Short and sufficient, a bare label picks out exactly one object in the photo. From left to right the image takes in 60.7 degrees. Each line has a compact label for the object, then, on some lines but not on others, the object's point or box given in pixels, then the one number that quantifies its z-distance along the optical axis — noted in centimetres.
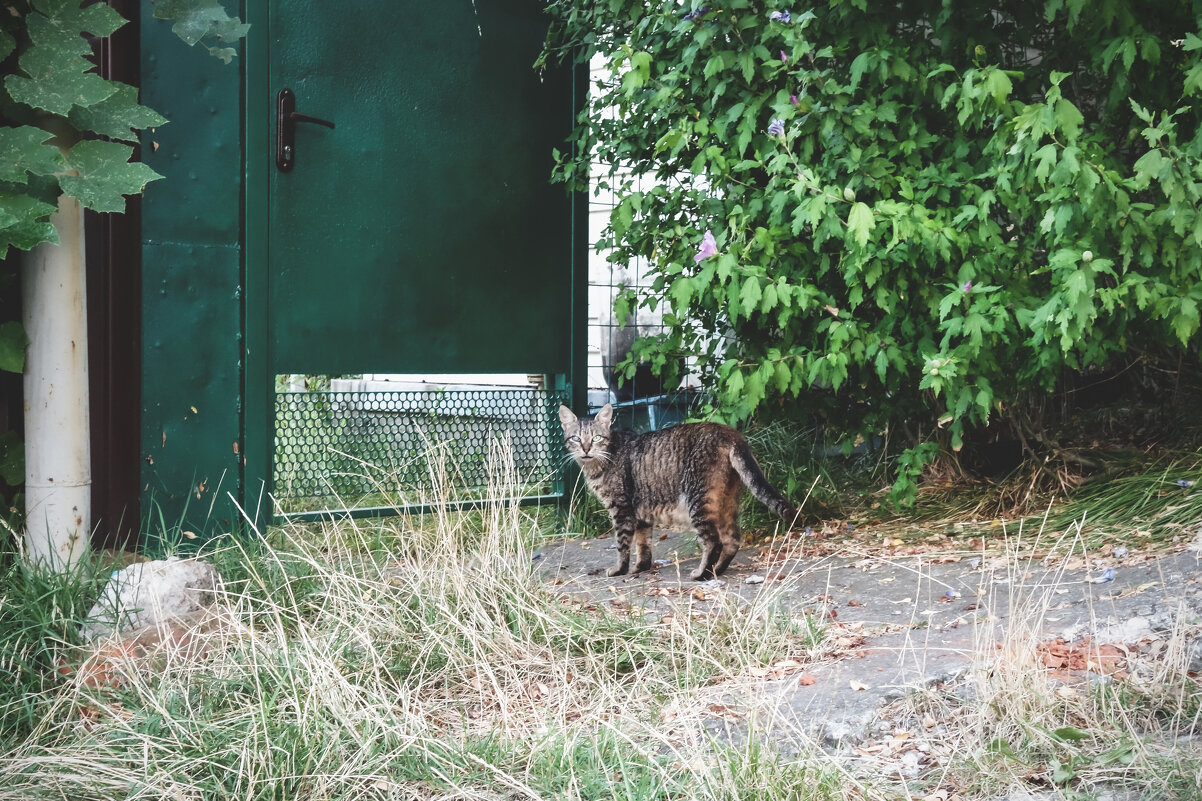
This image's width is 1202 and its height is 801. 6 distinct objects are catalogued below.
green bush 350
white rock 309
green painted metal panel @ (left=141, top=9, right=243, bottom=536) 430
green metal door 458
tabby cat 442
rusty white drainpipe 355
